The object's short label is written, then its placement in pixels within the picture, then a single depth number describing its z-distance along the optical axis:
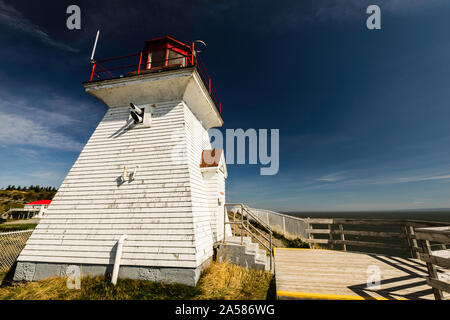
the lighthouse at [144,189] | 5.36
